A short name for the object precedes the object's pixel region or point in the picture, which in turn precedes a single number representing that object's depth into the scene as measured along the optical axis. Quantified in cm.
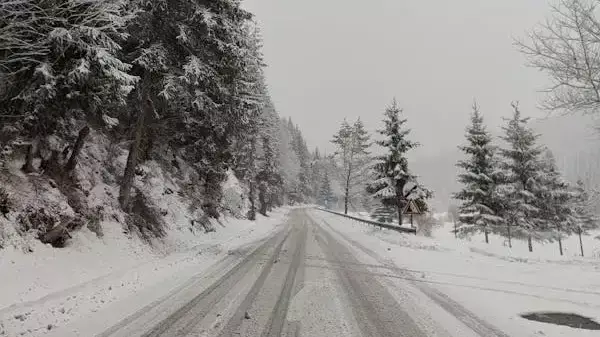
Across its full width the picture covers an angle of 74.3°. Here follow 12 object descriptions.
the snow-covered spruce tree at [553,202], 3029
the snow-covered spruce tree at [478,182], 3052
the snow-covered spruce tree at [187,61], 1259
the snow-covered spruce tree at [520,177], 2953
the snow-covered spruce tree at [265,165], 4775
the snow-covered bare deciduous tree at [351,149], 5506
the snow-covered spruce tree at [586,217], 4813
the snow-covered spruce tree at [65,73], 820
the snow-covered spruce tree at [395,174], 3031
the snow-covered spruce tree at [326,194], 10331
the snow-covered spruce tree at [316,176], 12706
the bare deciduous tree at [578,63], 970
